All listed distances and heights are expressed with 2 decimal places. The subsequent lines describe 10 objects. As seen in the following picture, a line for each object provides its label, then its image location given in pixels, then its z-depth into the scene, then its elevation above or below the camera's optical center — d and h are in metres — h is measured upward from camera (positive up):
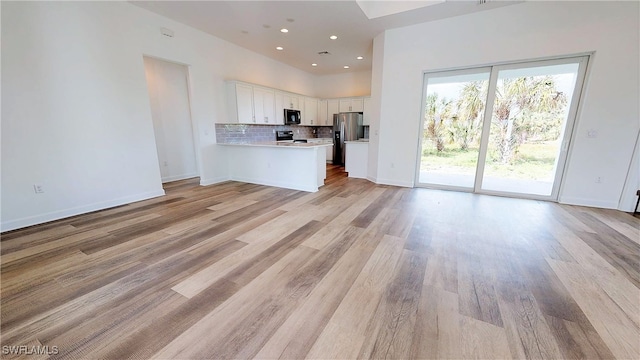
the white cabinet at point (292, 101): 6.36 +0.88
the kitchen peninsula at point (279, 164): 4.43 -0.66
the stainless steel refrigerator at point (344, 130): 7.25 +0.11
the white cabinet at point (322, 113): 7.85 +0.67
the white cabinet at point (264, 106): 5.49 +0.64
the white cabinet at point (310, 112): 7.20 +0.66
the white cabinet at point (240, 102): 5.06 +0.66
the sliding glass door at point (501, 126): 3.67 +0.15
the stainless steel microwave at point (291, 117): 6.35 +0.44
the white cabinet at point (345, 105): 7.47 +0.90
